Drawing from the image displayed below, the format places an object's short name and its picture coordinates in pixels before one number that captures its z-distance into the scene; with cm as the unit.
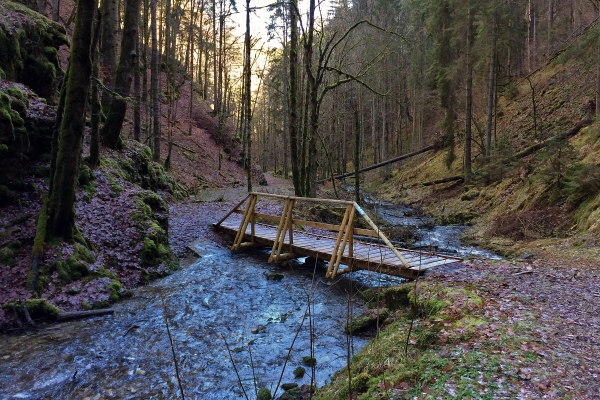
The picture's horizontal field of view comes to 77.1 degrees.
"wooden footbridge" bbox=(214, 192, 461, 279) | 763
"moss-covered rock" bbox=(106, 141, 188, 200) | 1174
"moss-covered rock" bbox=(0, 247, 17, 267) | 646
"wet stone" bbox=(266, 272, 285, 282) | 878
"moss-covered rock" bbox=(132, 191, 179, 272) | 869
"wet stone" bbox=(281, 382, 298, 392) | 429
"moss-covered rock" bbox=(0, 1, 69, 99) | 1009
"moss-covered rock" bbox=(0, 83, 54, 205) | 764
